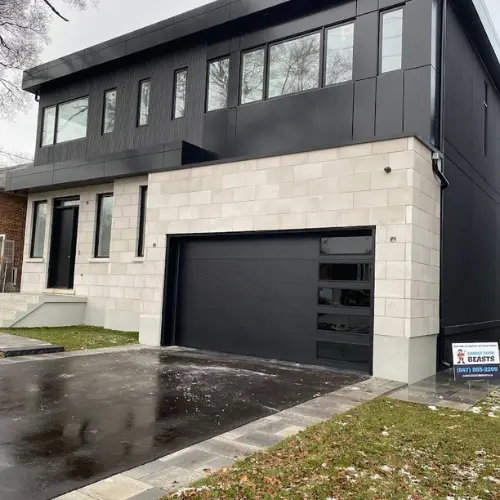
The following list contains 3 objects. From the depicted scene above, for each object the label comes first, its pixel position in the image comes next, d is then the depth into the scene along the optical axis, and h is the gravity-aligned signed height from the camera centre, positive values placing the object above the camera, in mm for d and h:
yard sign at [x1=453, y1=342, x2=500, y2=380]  7480 -885
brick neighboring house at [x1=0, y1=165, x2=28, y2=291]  16844 +2267
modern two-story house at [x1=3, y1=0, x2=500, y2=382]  8633 +2415
